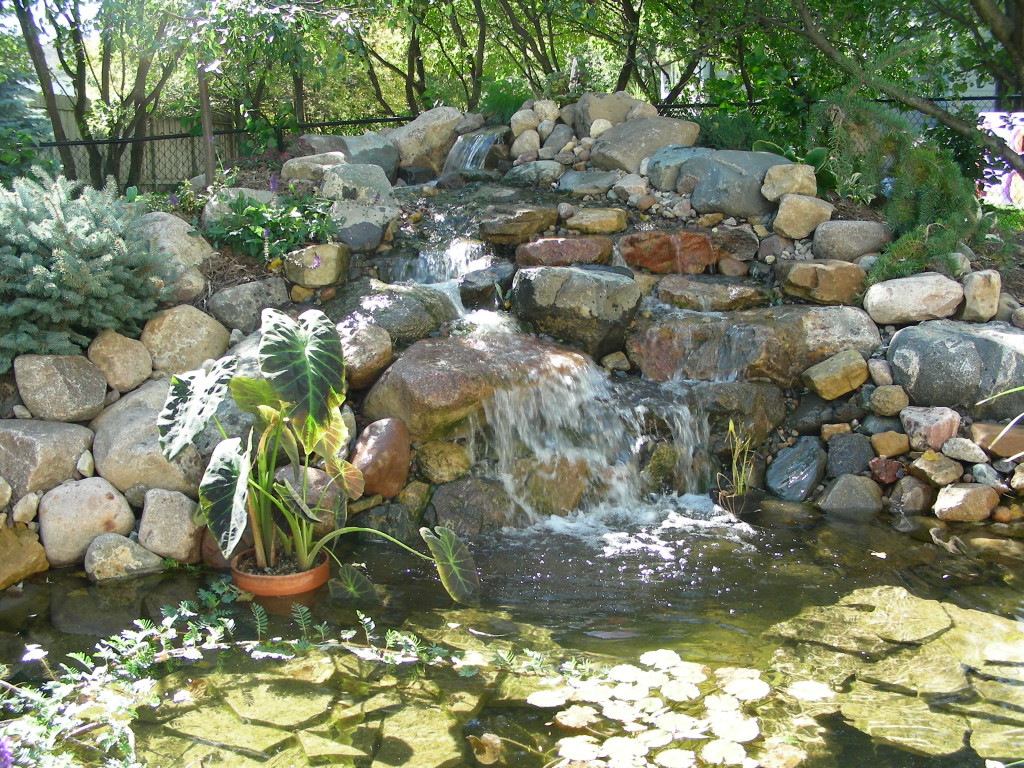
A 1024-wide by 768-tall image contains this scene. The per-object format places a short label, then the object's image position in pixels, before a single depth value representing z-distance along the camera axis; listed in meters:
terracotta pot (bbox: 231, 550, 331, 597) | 3.84
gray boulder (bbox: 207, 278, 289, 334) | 5.60
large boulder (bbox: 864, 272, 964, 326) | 5.77
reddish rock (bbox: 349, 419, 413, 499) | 4.58
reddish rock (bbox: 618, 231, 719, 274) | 6.72
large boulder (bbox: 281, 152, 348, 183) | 7.34
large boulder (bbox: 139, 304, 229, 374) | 5.17
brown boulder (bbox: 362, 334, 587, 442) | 4.77
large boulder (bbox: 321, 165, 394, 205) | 6.92
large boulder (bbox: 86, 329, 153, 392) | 4.92
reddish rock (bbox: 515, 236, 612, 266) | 6.46
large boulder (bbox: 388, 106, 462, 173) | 9.43
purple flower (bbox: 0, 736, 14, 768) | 2.29
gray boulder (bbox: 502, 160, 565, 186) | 8.23
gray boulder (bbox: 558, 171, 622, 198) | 7.83
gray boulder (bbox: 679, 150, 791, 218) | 7.15
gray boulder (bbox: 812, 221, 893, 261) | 6.48
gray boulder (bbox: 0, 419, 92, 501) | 4.32
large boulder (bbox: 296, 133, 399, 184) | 8.85
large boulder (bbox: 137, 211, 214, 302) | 5.59
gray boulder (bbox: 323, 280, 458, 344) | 5.51
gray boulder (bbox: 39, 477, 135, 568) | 4.20
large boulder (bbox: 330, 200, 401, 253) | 6.51
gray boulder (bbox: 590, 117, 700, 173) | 8.11
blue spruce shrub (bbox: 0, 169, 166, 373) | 4.60
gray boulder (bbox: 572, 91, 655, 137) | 8.80
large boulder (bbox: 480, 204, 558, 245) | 6.88
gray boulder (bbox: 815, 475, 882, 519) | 5.08
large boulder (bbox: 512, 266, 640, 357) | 5.76
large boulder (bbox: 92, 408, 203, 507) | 4.43
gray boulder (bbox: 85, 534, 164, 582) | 4.08
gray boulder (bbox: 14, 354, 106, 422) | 4.64
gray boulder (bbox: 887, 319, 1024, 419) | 5.29
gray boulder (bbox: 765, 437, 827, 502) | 5.26
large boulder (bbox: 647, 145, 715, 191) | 7.71
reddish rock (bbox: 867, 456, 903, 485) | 5.17
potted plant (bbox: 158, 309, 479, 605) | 3.37
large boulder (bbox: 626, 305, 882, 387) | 5.69
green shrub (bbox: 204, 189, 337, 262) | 6.04
